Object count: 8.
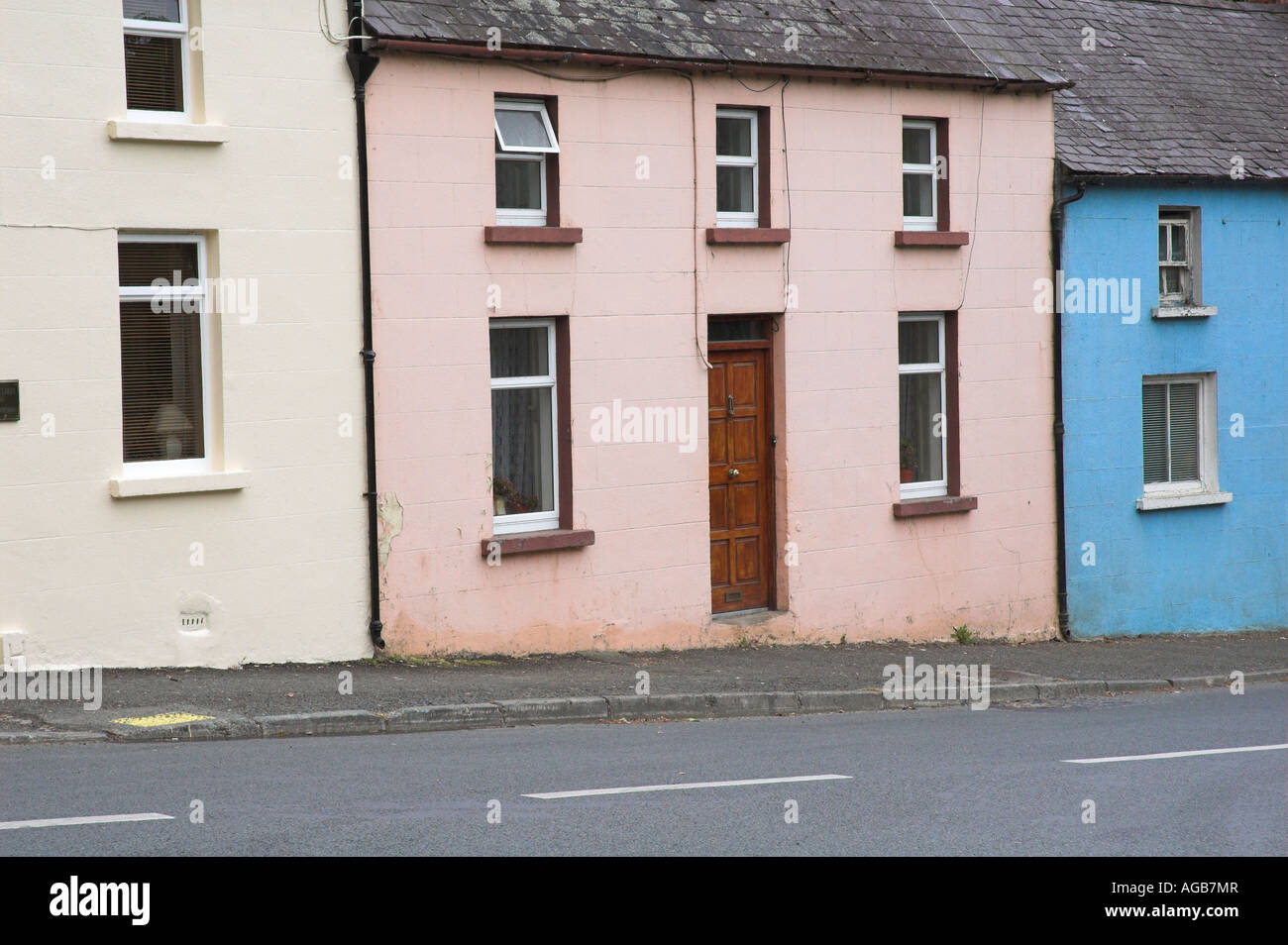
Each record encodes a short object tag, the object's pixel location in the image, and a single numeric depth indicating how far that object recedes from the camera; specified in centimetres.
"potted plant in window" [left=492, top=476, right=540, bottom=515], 1472
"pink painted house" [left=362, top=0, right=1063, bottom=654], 1396
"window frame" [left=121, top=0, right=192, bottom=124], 1241
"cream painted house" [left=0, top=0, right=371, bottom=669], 1190
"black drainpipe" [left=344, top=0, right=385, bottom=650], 1331
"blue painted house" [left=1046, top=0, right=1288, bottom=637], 1866
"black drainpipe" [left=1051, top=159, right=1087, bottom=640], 1816
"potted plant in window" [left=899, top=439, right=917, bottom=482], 1758
